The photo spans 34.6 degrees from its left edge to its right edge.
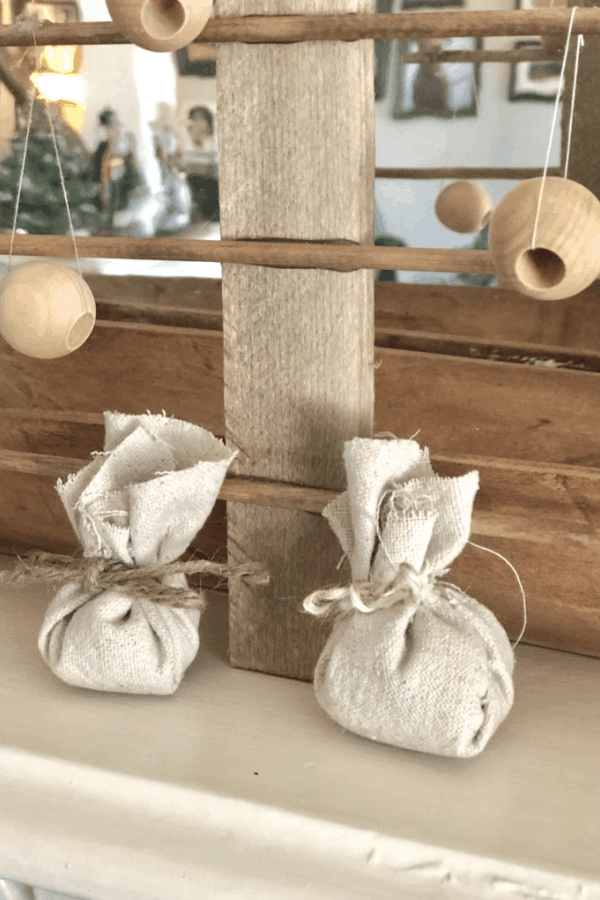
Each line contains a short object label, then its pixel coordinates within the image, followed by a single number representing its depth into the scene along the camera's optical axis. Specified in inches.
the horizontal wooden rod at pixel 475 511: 23.4
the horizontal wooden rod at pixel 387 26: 20.2
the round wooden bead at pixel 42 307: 22.7
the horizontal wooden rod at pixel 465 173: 37.8
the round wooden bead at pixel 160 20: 19.8
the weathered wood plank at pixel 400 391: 33.6
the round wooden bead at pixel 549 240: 18.5
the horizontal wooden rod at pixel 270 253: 21.5
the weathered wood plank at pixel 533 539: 23.7
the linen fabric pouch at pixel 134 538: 23.8
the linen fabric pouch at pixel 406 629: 21.7
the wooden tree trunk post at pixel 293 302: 22.5
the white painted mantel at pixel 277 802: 20.0
